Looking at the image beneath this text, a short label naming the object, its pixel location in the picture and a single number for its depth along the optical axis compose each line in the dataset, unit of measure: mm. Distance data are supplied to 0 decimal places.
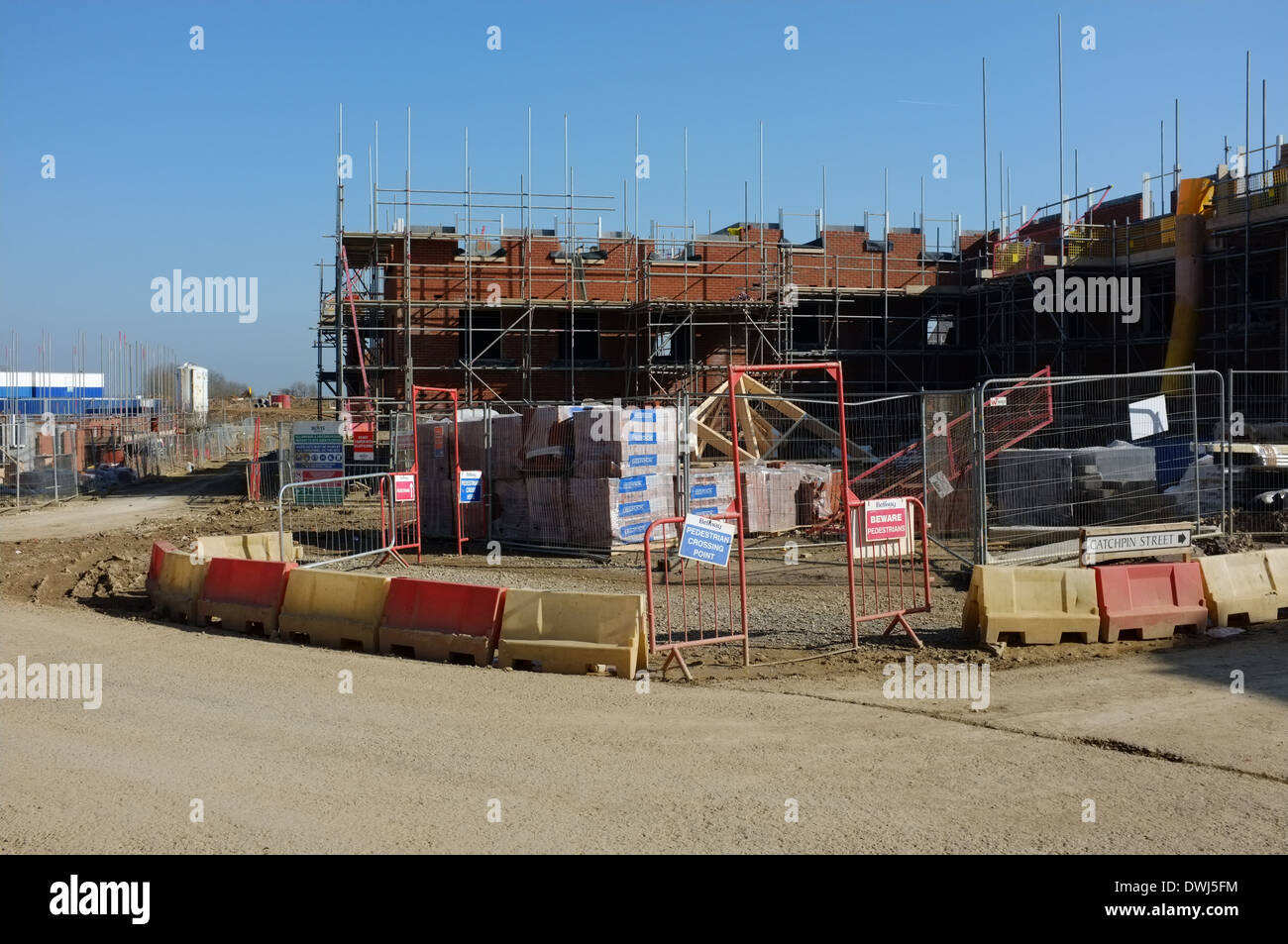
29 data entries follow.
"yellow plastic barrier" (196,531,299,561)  15562
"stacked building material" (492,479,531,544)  19250
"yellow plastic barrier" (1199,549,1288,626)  11484
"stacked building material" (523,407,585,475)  18422
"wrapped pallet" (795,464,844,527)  19719
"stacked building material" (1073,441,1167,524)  15578
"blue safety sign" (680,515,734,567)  10242
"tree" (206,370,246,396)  137250
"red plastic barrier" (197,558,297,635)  12188
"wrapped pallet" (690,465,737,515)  17766
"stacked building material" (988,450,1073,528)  15820
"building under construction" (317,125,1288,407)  31922
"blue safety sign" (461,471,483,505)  19162
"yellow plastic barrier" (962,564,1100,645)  10742
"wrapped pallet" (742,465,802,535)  19031
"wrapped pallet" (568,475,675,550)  17750
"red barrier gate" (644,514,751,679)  10336
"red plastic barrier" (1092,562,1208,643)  10969
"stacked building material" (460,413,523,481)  19328
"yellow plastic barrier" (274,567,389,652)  11305
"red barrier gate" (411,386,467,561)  20422
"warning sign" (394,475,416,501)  17280
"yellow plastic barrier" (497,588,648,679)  9961
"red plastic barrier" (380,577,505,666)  10484
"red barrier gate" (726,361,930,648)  10578
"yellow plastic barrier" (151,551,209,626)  12984
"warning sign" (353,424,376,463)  29047
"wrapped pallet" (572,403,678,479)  17594
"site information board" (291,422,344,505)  26938
